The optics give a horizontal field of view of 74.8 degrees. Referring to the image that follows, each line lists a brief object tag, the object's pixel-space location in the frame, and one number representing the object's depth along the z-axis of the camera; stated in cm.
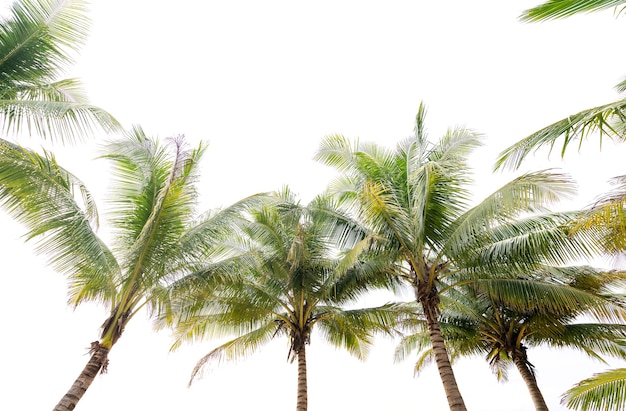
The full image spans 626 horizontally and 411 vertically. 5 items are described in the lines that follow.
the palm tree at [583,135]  462
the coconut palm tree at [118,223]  675
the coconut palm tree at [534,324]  970
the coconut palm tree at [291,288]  1055
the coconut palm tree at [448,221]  854
